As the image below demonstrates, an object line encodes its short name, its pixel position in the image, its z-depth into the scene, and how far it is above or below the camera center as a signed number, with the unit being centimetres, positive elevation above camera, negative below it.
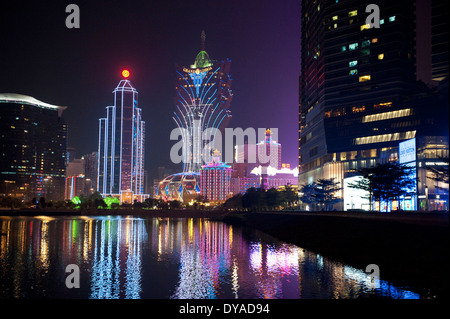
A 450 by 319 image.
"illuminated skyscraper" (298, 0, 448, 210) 14038 +4138
